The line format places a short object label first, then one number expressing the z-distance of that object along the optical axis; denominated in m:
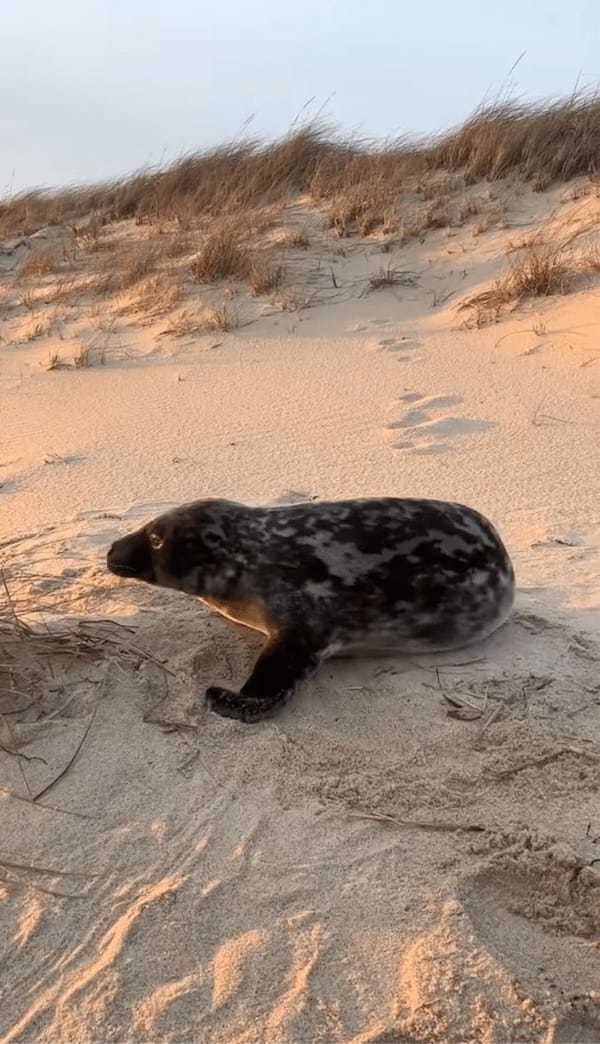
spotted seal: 2.97
